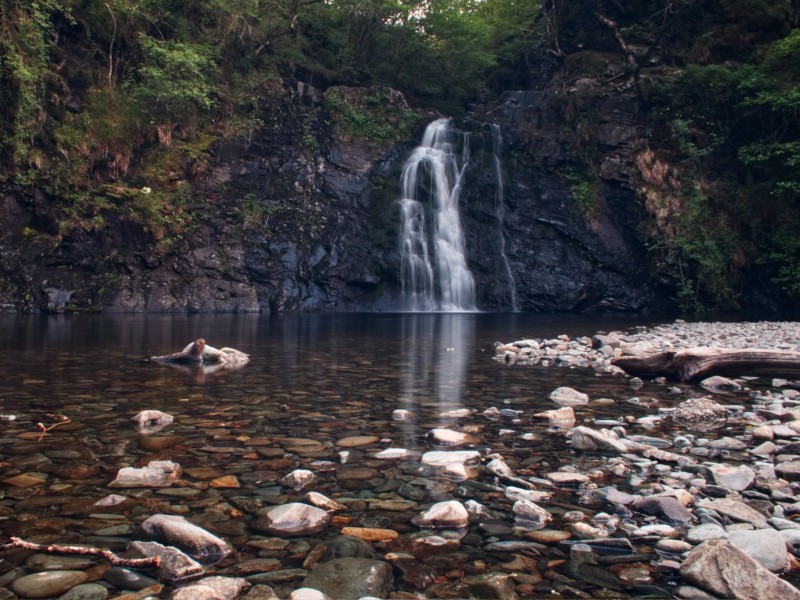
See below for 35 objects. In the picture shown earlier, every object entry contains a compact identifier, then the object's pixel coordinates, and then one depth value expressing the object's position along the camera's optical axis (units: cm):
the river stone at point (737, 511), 229
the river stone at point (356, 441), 356
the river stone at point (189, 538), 200
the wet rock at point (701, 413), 418
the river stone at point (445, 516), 235
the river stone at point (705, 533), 213
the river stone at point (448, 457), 317
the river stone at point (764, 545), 191
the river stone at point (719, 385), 564
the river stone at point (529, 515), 235
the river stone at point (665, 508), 235
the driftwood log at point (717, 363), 584
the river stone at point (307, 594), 173
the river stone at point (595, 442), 341
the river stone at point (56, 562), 187
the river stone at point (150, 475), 273
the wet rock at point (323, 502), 248
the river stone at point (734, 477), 271
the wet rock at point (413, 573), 188
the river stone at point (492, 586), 182
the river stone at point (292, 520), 225
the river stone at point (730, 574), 167
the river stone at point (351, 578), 180
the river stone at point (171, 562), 184
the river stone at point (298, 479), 277
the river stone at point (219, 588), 167
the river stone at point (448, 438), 360
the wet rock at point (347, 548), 205
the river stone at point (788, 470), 285
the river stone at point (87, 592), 171
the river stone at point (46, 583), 171
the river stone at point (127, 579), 179
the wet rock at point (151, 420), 382
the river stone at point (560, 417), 413
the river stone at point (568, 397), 497
